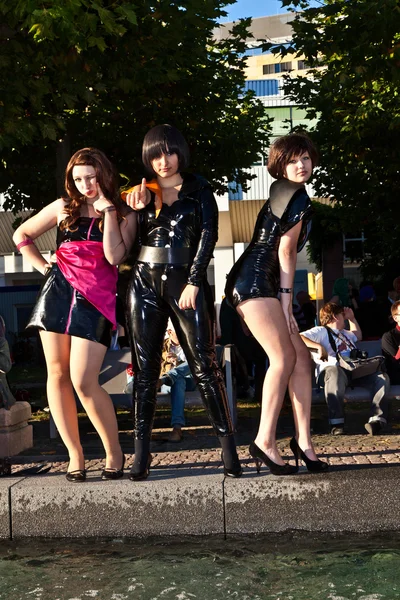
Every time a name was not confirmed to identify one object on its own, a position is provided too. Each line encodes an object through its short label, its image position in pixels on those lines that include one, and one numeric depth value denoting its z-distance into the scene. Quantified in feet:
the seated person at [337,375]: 29.53
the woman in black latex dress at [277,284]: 17.87
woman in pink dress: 17.87
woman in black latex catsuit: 17.72
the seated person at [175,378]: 29.60
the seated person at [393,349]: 31.38
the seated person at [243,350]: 36.45
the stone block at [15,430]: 24.59
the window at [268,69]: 267.18
